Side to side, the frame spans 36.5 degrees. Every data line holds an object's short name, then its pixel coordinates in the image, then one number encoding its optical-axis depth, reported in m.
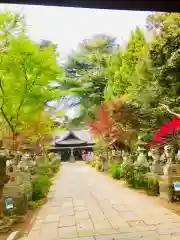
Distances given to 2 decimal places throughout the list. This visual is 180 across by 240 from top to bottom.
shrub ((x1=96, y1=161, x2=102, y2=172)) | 10.75
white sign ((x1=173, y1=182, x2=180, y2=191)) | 4.18
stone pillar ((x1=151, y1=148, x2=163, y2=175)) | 5.75
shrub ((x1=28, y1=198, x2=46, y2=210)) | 4.59
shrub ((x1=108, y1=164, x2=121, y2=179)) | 7.80
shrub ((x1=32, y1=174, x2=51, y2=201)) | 5.11
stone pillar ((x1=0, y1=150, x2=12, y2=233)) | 3.15
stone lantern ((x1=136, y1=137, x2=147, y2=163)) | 6.52
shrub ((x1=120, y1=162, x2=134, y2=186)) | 6.32
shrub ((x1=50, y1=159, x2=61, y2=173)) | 10.41
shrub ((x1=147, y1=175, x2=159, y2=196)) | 5.22
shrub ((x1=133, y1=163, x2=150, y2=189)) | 5.93
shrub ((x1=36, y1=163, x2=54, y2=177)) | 7.44
